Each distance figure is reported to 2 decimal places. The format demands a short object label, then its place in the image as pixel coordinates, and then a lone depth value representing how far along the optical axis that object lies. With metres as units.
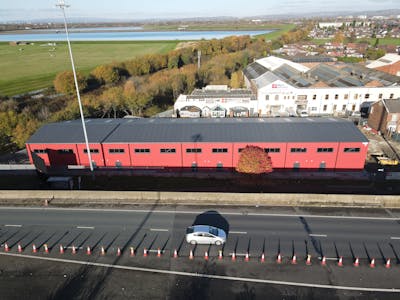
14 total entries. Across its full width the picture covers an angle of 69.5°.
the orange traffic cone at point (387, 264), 23.76
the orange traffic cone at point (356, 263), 24.08
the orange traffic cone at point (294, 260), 24.42
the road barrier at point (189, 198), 33.19
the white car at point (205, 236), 26.31
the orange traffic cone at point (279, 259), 24.58
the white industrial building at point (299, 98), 72.81
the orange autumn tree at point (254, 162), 38.97
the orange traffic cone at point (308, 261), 24.30
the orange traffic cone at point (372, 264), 23.88
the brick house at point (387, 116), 56.88
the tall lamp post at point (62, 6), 33.79
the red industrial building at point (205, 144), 43.19
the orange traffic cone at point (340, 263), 24.15
